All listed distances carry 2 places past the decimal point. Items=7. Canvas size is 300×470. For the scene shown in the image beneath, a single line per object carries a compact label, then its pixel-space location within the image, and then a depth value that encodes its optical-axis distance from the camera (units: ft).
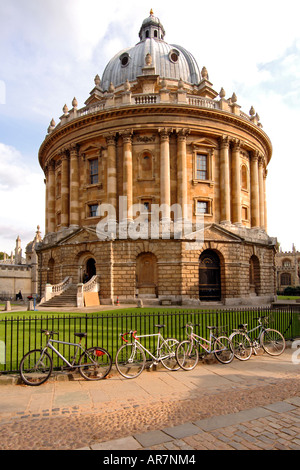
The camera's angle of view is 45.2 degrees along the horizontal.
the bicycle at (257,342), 35.09
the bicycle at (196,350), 30.96
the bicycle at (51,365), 26.37
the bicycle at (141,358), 28.96
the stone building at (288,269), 278.87
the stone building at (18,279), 138.10
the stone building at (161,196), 95.96
